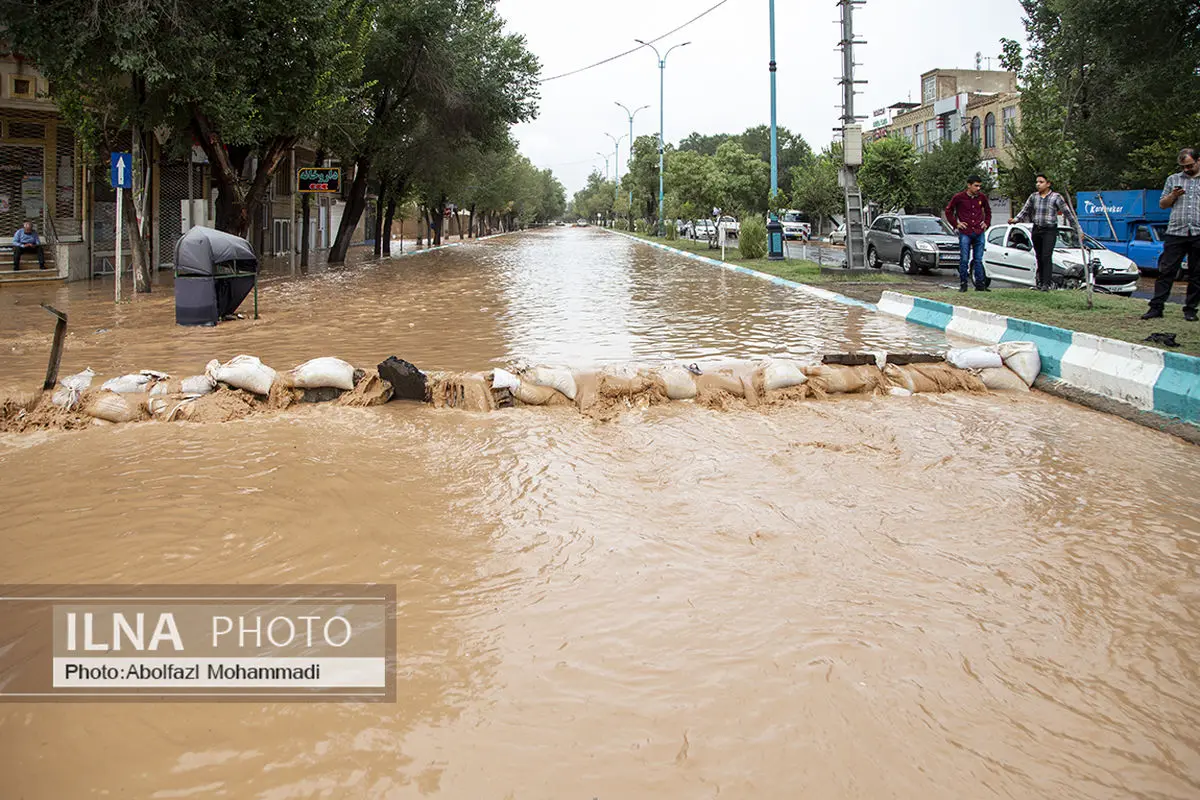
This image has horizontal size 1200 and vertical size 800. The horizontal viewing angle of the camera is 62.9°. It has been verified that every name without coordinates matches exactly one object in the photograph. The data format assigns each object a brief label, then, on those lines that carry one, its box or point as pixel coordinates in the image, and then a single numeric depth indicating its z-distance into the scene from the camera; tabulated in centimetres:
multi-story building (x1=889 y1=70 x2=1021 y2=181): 5444
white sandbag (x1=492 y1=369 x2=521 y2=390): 812
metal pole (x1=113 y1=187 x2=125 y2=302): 1667
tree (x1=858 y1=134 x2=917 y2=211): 4228
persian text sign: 2522
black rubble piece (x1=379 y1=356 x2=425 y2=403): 812
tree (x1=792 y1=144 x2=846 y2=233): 5684
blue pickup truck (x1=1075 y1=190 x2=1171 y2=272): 2292
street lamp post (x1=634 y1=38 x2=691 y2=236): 6316
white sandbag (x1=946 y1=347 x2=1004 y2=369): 916
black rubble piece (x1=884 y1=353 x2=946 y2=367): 924
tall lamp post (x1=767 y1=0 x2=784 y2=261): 2953
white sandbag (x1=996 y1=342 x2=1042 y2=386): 923
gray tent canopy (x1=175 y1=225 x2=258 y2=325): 1284
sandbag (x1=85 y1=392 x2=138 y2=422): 757
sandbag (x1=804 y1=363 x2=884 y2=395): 867
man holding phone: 1078
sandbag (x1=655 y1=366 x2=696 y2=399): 833
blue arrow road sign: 1656
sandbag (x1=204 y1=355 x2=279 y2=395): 800
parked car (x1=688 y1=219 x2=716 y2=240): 4563
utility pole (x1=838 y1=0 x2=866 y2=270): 2203
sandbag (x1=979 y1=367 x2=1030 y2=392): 908
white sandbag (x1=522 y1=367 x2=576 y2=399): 820
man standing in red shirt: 1572
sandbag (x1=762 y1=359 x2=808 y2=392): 846
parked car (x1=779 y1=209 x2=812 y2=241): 5466
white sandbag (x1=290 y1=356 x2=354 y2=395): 809
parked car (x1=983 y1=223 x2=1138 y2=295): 1878
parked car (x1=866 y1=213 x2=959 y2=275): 2352
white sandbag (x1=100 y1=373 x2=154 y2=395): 785
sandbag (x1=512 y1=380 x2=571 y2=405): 811
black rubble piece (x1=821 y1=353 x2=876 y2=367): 902
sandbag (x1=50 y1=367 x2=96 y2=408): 765
